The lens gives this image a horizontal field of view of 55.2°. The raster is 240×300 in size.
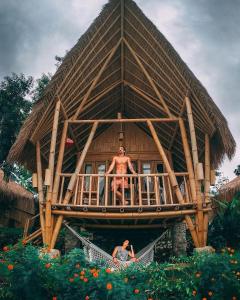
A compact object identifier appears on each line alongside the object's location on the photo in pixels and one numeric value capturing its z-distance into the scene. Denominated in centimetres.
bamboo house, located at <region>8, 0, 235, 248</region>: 457
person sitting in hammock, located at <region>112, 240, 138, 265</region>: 437
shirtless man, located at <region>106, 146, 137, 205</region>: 500
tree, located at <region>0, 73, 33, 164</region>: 687
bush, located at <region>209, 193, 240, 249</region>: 590
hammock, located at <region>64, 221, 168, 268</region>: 427
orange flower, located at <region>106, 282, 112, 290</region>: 281
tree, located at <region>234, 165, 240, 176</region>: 993
